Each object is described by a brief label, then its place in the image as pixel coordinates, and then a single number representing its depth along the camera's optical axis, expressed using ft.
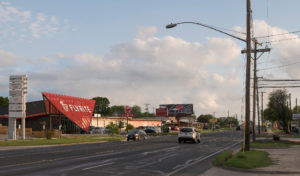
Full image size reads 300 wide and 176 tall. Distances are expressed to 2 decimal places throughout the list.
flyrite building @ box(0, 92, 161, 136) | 224.74
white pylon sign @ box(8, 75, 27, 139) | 150.92
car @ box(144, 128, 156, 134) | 229.04
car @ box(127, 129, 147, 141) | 158.81
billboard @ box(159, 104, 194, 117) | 363.87
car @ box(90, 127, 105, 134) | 233.55
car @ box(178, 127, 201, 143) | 126.11
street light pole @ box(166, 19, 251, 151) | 72.74
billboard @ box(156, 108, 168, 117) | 359.11
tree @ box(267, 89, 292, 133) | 253.24
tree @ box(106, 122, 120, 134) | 180.14
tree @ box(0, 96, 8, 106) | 441.72
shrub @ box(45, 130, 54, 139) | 147.89
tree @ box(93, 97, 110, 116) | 579.77
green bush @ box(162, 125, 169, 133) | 253.63
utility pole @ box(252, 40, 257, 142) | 112.73
